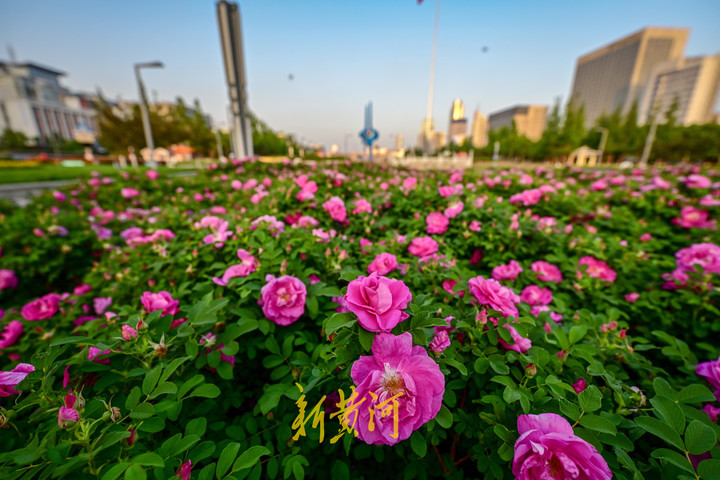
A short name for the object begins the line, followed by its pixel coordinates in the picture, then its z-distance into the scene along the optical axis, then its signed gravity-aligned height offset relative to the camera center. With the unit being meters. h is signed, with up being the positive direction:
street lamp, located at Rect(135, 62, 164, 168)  11.10 +2.47
